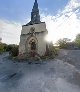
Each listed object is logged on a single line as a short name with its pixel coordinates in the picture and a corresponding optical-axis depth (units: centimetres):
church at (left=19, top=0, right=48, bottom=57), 1088
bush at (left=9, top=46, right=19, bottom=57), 1203
